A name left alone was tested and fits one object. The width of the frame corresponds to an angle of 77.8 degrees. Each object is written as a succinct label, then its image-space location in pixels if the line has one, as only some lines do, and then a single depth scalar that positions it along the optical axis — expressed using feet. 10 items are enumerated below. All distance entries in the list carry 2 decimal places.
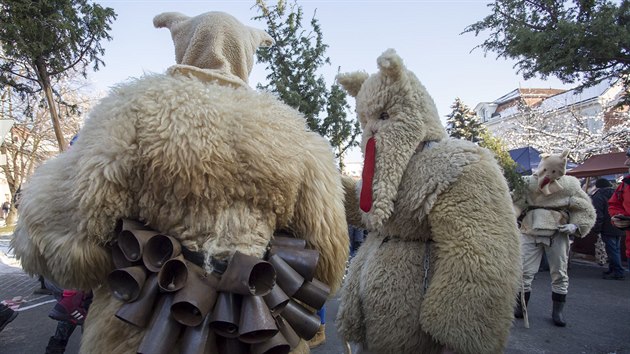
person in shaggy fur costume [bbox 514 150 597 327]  14.48
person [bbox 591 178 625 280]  22.95
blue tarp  26.89
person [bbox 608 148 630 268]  12.60
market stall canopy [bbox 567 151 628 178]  26.30
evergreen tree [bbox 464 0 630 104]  20.71
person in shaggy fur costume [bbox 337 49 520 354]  5.34
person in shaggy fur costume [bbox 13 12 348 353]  3.40
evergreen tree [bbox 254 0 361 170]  18.54
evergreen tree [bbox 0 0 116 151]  22.49
